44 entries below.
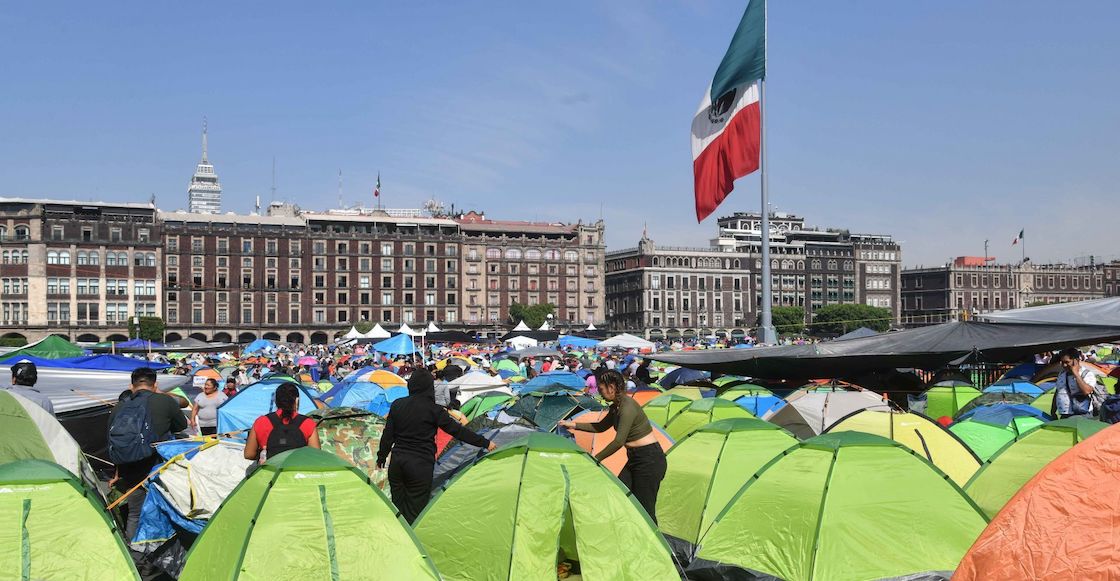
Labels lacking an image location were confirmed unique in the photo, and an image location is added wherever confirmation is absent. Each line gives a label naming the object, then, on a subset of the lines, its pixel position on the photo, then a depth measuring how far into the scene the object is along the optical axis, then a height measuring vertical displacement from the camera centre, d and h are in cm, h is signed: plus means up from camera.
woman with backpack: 835 -103
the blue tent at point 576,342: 4581 -171
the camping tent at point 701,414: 1411 -153
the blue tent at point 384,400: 1839 -175
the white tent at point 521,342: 4881 -177
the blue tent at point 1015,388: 1765 -154
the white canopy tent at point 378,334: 4788 -130
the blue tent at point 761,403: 1661 -164
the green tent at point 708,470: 959 -161
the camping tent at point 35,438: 923 -119
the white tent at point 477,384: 2138 -168
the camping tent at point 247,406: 1669 -165
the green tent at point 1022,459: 895 -141
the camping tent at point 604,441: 1134 -164
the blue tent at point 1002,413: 1389 -157
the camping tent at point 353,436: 1138 -145
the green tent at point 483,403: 1866 -180
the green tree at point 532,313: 9650 -78
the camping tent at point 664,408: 1512 -156
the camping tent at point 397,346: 3170 -126
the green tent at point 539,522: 794 -172
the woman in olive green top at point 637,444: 847 -117
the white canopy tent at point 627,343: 3988 -153
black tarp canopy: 1177 -59
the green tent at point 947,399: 1858 -177
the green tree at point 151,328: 8081 -161
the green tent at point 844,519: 798 -174
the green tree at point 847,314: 10650 -123
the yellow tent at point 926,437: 1097 -150
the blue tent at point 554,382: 1928 -157
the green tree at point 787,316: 11025 -140
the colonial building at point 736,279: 11169 +278
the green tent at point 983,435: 1235 -163
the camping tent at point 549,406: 1614 -164
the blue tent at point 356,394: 2069 -182
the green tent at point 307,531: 700 -157
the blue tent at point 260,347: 4744 -188
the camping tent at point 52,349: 2306 -94
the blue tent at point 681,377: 2353 -169
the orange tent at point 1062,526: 532 -122
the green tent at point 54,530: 696 -154
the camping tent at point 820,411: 1405 -151
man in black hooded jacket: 832 -110
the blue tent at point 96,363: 1645 -94
